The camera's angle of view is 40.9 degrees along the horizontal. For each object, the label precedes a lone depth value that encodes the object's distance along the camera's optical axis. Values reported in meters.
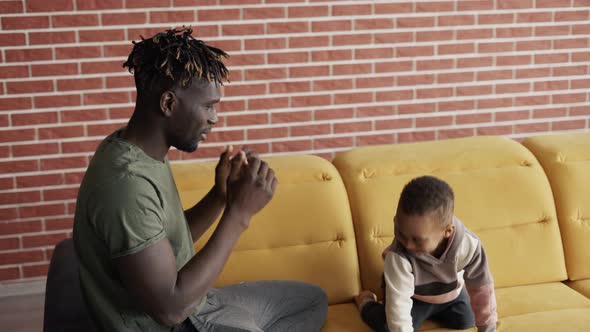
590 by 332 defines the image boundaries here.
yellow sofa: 2.66
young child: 2.36
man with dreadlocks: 1.83
